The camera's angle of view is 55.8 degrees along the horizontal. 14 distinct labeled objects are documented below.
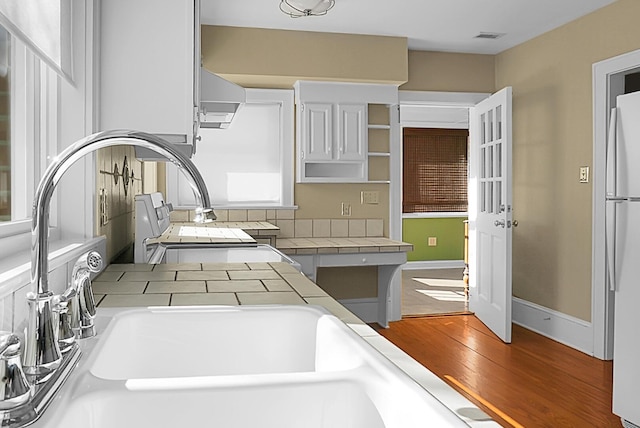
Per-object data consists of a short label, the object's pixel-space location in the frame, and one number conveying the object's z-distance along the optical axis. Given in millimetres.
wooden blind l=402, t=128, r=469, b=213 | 8547
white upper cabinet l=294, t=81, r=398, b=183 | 4863
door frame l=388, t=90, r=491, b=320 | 5145
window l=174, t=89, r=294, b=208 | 4941
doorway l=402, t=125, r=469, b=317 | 8484
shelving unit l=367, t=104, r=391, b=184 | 5117
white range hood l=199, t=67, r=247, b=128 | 2719
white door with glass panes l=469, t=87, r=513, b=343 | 4449
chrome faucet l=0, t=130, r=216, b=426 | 759
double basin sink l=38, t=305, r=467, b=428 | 762
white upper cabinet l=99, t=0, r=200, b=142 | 2010
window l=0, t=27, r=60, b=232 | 1548
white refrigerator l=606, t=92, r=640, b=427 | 2775
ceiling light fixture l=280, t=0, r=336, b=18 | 3596
